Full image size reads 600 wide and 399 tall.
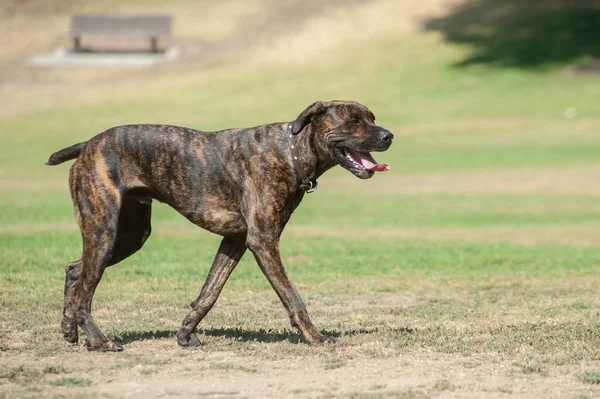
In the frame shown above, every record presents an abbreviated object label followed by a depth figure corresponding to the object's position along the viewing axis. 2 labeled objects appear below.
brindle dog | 16.86
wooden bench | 114.37
